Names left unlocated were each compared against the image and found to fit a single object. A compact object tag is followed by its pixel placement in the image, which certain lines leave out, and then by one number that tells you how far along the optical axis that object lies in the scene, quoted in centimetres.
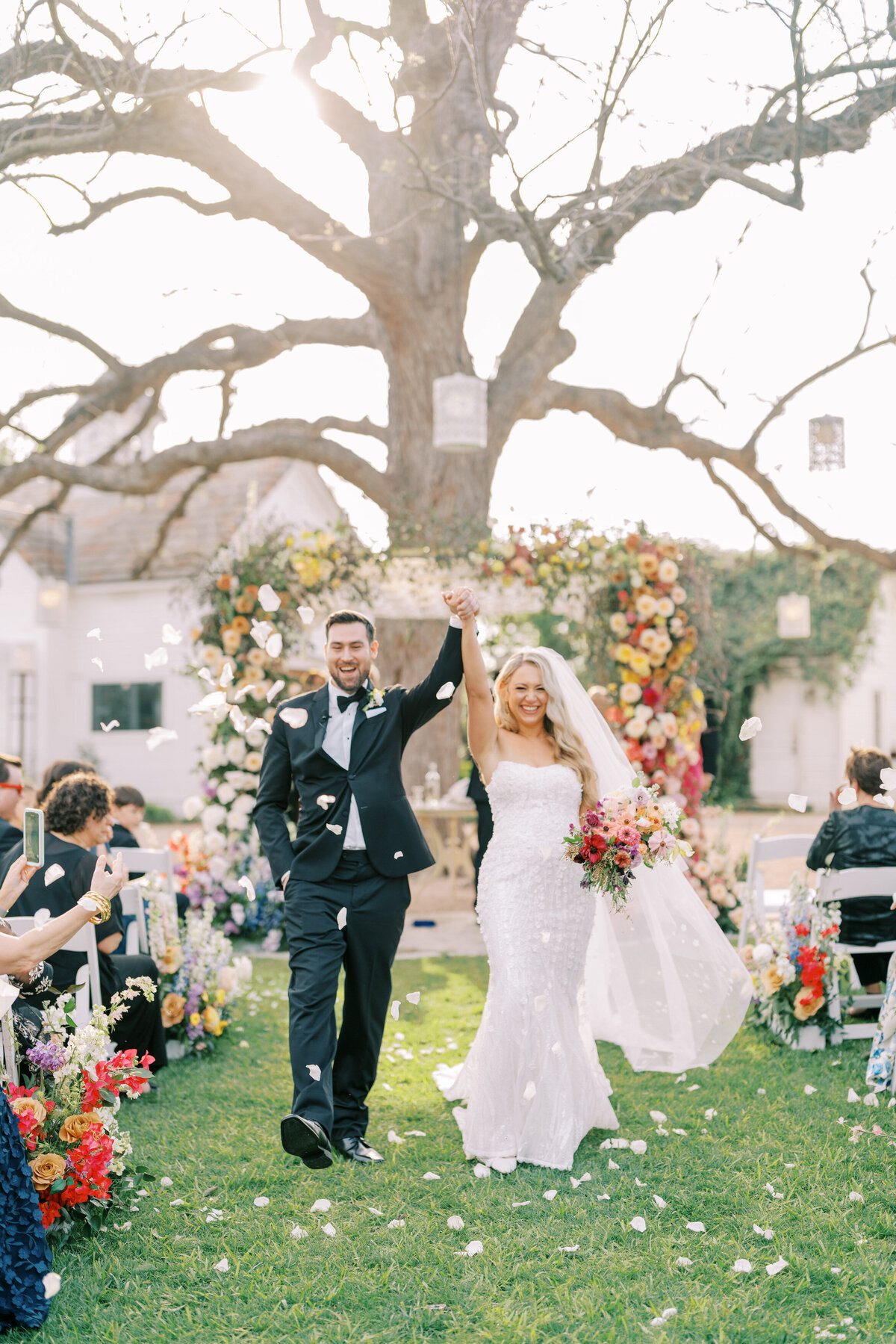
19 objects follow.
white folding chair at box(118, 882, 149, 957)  566
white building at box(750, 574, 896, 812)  2466
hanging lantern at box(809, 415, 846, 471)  915
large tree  678
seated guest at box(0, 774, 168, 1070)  464
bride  448
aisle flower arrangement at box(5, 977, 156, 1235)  358
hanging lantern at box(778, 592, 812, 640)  1316
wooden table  1044
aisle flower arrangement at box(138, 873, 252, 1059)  585
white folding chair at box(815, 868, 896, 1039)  566
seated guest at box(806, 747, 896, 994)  606
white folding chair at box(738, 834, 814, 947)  681
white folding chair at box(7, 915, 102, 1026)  461
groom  439
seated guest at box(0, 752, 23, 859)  582
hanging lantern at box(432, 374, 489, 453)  928
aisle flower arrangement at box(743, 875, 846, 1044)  592
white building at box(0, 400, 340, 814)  2139
